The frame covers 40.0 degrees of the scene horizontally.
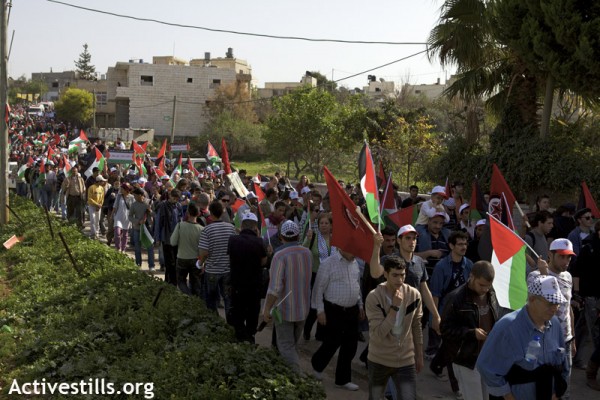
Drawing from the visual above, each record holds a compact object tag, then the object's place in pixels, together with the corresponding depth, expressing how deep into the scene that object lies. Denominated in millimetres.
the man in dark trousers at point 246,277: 8883
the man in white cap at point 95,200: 19531
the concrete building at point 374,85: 123538
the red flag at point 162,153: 26786
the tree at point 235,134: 62344
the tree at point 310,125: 45562
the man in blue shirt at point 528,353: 5094
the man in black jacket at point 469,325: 6324
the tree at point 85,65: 161000
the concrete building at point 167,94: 78625
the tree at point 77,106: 88500
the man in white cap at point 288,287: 8219
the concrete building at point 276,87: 99238
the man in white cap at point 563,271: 6965
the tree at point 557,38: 15812
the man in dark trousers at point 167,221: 13359
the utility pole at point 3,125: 20719
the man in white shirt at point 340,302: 8180
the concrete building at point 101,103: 88631
